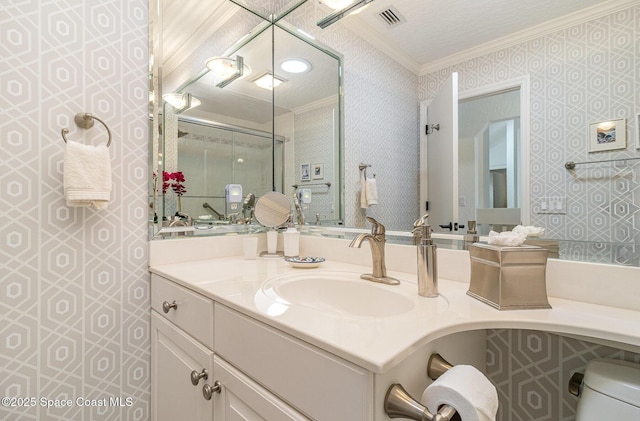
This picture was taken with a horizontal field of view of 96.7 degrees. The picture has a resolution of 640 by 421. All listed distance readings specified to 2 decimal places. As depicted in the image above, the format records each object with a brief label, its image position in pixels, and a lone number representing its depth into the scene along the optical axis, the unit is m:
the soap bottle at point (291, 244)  1.33
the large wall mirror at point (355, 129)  0.77
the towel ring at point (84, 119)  0.95
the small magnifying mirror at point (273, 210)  1.50
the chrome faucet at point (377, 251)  0.94
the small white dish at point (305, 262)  1.13
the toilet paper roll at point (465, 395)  0.42
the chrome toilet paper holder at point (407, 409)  0.43
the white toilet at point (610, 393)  0.53
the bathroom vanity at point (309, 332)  0.49
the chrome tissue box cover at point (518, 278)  0.66
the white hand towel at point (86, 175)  0.86
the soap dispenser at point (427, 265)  0.74
